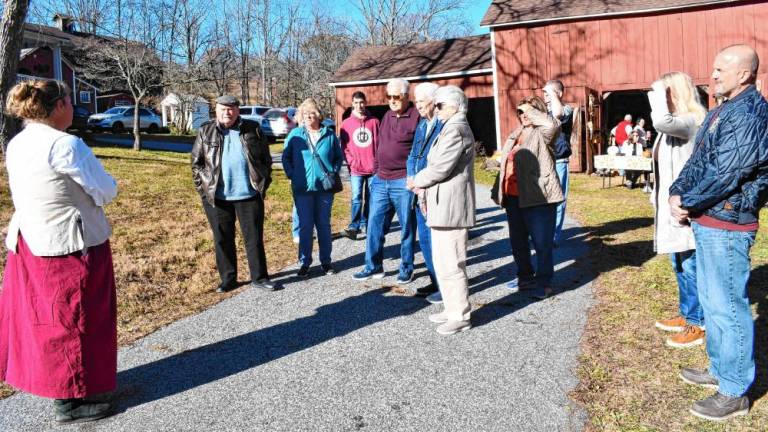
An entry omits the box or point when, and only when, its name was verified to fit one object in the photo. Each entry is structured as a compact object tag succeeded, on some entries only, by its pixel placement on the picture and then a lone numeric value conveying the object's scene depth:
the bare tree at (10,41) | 11.98
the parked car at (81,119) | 29.14
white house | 33.22
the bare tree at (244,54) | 51.56
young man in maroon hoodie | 7.32
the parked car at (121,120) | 31.91
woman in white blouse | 3.38
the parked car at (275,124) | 27.39
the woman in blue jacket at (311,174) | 6.45
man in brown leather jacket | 5.82
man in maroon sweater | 5.93
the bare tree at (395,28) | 41.84
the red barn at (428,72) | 20.92
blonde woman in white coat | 3.95
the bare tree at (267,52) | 52.28
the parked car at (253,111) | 29.93
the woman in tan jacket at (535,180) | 5.49
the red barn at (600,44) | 16.39
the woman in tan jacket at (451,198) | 4.55
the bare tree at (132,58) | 19.21
